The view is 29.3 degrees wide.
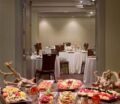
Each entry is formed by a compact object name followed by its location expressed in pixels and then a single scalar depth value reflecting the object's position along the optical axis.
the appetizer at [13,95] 1.57
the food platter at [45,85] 1.90
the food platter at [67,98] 1.54
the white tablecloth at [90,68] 5.45
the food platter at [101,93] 1.63
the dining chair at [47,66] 6.17
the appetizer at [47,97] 1.55
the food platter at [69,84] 1.95
